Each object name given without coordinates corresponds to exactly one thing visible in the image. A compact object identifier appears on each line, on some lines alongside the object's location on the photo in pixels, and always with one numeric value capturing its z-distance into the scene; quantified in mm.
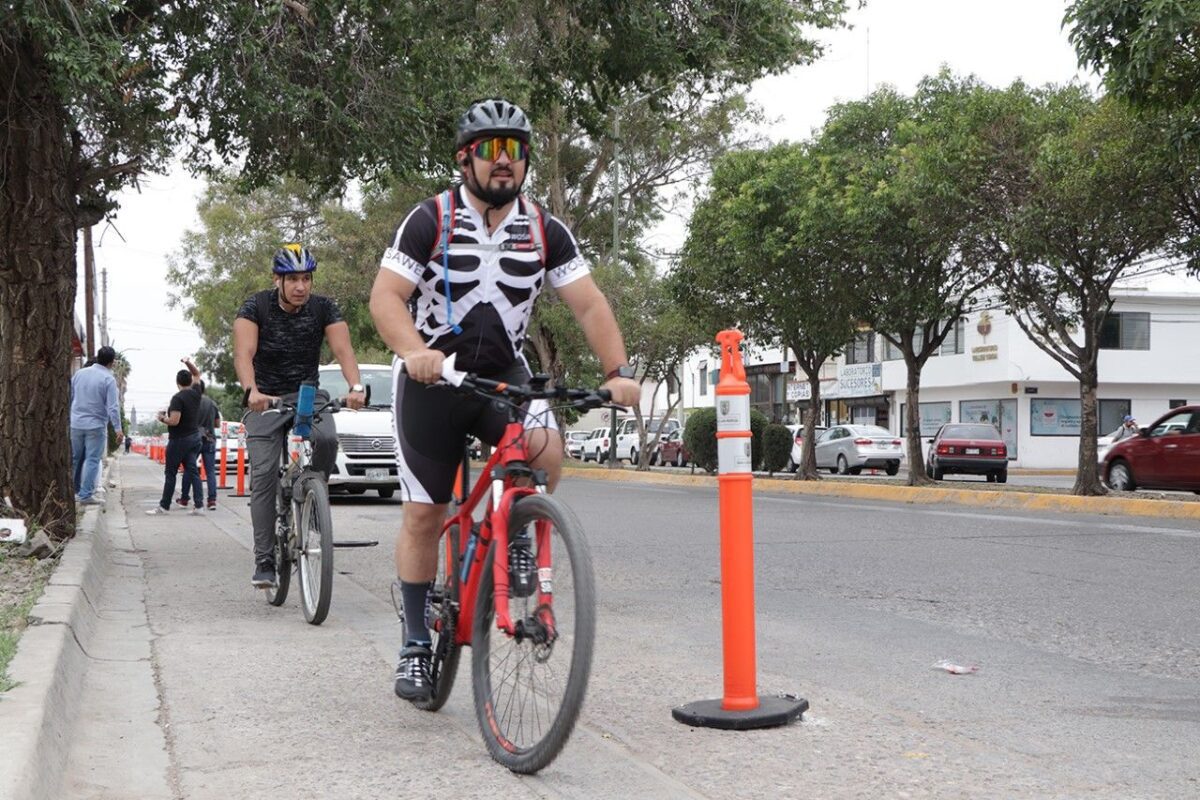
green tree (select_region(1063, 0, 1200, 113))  11875
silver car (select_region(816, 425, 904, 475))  37156
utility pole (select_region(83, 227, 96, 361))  41531
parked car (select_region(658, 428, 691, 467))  47875
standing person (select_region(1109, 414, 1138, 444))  28914
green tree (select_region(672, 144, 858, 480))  26547
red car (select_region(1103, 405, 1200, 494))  21406
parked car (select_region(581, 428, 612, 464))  53812
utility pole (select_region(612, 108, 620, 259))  35478
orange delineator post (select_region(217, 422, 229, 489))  22531
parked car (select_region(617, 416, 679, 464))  51438
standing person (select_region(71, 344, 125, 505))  14148
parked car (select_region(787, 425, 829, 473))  39062
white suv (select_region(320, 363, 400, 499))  17266
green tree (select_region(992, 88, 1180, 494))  18453
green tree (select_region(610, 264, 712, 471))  36750
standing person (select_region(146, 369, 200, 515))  15777
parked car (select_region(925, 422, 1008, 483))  32562
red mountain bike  3682
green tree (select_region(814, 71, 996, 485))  21141
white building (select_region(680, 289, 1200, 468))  46875
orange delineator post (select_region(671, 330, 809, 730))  4445
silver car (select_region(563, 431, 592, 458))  59184
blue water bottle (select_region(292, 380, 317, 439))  7074
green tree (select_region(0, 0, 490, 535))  8672
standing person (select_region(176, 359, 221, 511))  16641
